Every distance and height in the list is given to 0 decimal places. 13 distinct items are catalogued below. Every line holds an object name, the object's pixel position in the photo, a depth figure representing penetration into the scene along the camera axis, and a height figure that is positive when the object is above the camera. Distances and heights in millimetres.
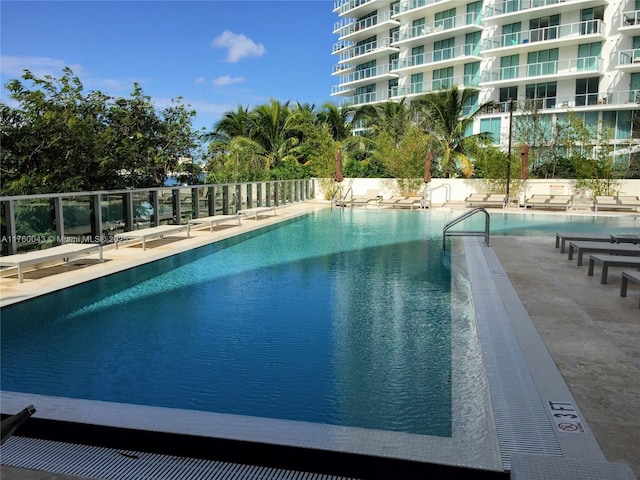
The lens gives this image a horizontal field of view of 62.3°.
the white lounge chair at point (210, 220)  14416 -1067
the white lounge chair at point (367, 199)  23656 -742
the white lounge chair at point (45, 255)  8023 -1180
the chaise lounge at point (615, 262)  7316 -1084
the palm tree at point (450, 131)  31891 +3224
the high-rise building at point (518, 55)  32719 +9064
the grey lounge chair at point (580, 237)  10125 -1036
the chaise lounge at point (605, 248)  8398 -1034
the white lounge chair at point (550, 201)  20438 -707
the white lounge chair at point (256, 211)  17092 -956
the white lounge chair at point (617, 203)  19734 -727
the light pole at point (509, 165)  21725 +755
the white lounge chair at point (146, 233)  10828 -1091
